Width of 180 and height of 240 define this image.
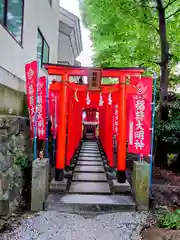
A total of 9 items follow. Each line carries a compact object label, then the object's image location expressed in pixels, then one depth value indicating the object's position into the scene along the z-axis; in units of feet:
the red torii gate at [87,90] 21.83
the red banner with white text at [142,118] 20.63
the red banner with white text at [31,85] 19.97
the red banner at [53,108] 29.17
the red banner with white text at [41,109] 23.34
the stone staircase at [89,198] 18.16
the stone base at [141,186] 18.57
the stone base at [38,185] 17.97
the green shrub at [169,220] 14.87
